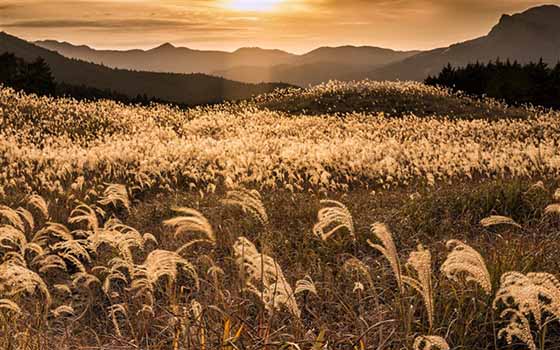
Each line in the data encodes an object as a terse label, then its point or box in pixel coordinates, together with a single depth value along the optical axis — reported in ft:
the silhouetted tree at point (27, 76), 133.08
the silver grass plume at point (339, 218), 11.97
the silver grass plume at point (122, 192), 20.95
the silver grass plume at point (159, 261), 12.04
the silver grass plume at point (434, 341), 8.95
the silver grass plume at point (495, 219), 12.53
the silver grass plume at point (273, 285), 11.57
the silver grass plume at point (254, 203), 12.72
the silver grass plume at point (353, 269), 19.39
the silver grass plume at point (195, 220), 11.87
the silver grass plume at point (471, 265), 10.03
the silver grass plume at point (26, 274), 12.75
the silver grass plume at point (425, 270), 9.90
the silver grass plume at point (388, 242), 9.97
